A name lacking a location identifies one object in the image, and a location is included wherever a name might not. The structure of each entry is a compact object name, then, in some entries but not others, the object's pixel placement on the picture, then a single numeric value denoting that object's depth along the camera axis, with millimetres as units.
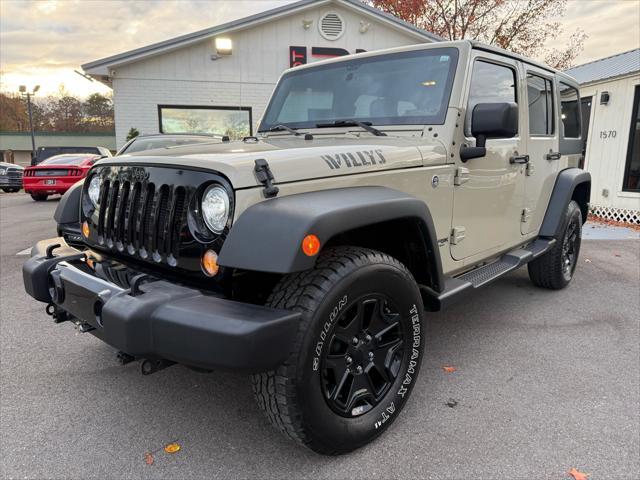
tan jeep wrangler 1708
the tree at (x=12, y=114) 53625
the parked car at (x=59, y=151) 16016
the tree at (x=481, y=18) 18922
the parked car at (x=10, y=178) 17828
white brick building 12398
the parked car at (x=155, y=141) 7441
